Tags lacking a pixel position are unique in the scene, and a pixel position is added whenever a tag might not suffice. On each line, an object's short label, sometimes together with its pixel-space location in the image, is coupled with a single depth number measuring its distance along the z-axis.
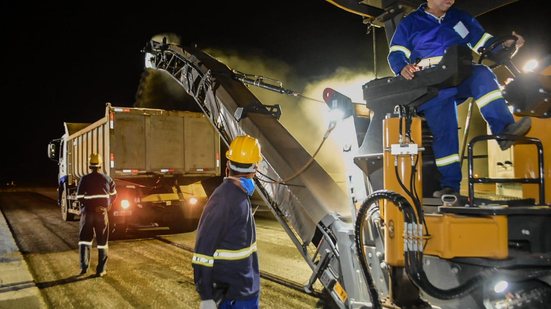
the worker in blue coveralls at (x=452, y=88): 3.02
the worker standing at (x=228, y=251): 2.76
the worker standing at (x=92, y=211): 7.79
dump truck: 11.66
